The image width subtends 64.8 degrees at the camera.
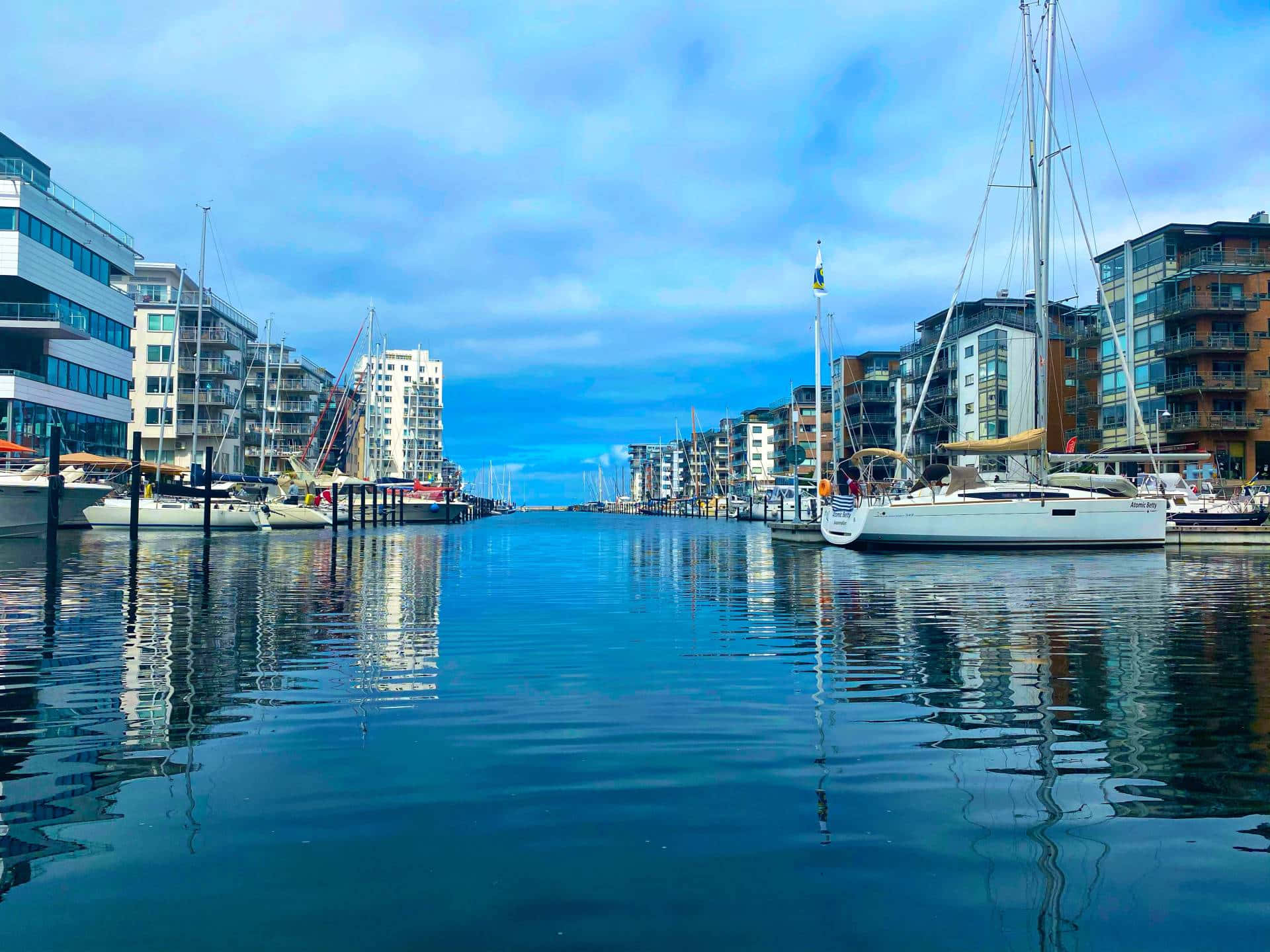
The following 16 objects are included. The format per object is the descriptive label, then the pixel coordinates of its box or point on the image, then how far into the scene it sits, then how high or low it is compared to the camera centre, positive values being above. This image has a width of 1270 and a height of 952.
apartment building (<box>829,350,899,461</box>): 126.12 +14.52
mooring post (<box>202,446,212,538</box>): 53.19 +1.19
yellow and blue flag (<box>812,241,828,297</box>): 62.94 +14.22
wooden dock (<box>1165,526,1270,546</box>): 44.94 -1.28
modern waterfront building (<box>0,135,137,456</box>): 59.12 +12.71
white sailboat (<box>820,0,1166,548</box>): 39.31 -0.16
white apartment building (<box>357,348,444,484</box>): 104.56 +12.38
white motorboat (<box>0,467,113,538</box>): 45.91 +0.45
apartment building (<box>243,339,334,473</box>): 116.75 +12.94
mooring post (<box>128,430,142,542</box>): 46.12 +0.97
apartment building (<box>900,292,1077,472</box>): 88.38 +12.76
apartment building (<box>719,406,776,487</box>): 196.25 +10.39
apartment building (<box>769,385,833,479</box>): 143.50 +13.21
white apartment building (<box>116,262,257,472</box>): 96.94 +14.11
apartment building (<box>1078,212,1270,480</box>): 72.88 +12.26
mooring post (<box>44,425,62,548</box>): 37.09 +0.89
